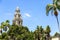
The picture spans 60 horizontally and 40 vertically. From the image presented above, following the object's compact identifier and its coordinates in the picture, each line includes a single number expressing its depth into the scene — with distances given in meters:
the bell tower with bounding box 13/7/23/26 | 134.57
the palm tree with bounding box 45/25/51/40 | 83.36
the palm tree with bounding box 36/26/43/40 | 83.25
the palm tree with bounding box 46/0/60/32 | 53.22
